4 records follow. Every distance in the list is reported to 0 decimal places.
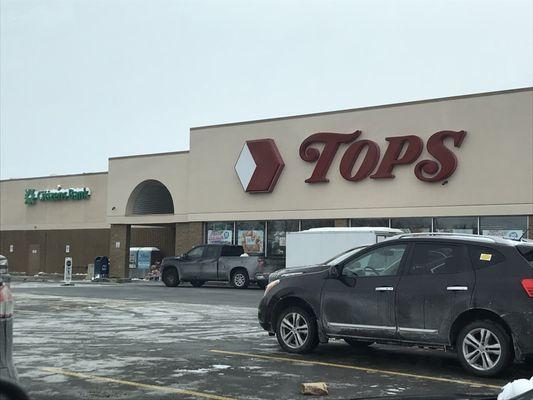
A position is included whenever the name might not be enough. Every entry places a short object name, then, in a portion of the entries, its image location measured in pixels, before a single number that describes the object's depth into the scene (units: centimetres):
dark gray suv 771
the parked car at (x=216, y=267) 2578
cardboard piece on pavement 677
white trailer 2078
